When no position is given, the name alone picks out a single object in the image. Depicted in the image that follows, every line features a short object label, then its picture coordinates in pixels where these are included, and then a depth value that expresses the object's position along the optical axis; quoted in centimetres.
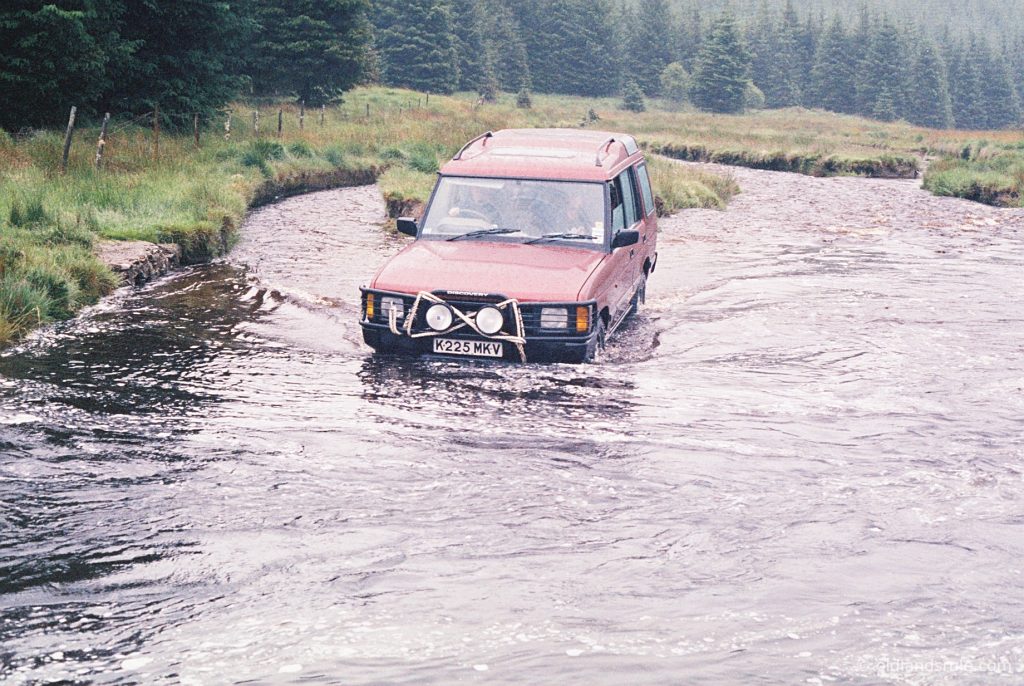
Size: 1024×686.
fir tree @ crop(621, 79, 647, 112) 10306
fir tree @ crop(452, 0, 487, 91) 8938
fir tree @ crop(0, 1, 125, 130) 2330
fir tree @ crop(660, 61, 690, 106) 10906
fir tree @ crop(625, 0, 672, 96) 11694
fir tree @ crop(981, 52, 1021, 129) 12488
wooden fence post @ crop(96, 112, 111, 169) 2075
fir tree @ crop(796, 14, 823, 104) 12631
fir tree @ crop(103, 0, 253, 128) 2983
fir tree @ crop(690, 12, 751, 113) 10656
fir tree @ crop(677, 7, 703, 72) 12512
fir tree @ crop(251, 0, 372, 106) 4988
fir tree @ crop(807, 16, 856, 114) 11906
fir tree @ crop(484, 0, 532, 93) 10056
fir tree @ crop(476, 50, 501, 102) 8956
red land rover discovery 956
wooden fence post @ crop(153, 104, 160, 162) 2362
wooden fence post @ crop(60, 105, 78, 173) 1916
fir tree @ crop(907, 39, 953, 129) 11488
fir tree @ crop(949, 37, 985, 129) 12438
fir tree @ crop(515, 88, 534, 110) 8888
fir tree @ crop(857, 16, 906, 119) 11425
